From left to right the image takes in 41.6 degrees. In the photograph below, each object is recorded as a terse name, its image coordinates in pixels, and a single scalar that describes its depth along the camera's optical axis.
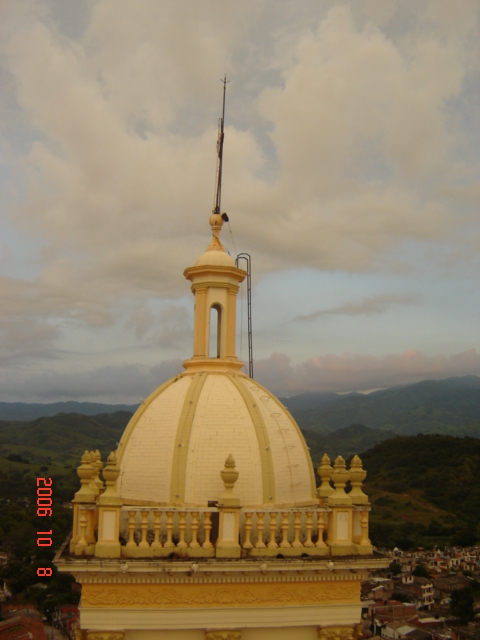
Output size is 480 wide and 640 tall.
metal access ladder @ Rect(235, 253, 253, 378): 17.69
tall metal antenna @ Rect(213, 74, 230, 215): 16.09
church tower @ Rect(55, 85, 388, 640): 11.12
